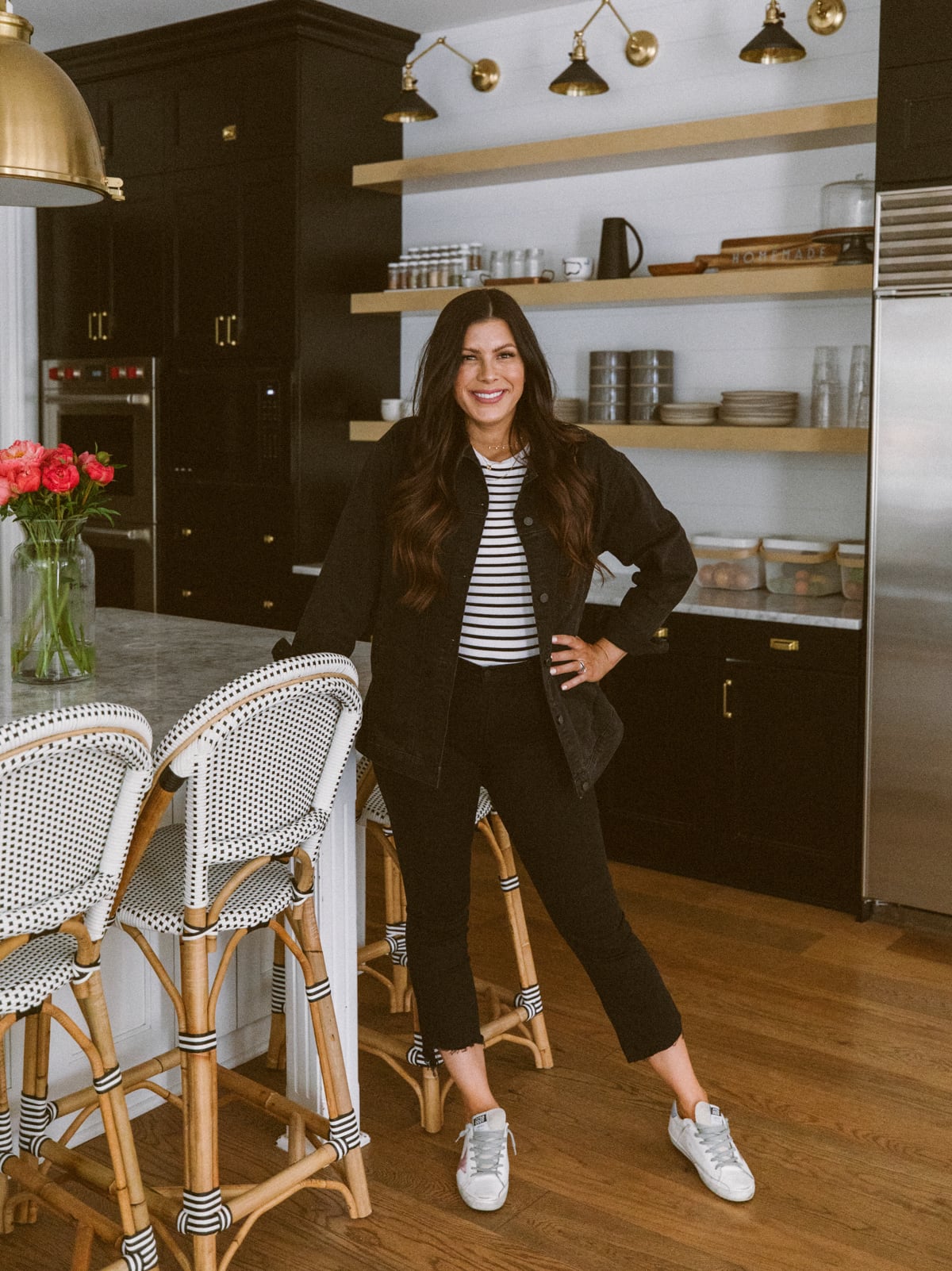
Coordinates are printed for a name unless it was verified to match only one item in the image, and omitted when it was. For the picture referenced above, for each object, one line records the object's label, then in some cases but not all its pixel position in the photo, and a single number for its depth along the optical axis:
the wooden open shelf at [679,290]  3.80
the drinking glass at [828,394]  3.97
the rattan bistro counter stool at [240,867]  1.89
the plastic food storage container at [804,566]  4.02
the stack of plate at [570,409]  4.53
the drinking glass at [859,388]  3.88
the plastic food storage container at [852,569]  3.89
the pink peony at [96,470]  2.40
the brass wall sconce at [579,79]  4.14
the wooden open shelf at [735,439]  3.82
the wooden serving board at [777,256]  3.86
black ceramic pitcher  4.35
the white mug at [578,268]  4.39
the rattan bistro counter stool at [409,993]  2.60
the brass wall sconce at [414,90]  4.45
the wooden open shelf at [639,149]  3.85
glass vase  2.42
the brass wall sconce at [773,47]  3.77
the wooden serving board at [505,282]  4.51
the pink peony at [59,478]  2.37
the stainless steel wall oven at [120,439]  5.24
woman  2.19
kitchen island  2.33
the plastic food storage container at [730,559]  4.14
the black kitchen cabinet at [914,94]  3.37
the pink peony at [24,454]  2.36
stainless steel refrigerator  3.44
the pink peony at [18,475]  2.35
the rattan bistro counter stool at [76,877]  1.61
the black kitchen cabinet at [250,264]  4.73
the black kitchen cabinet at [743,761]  3.76
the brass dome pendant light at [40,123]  2.24
